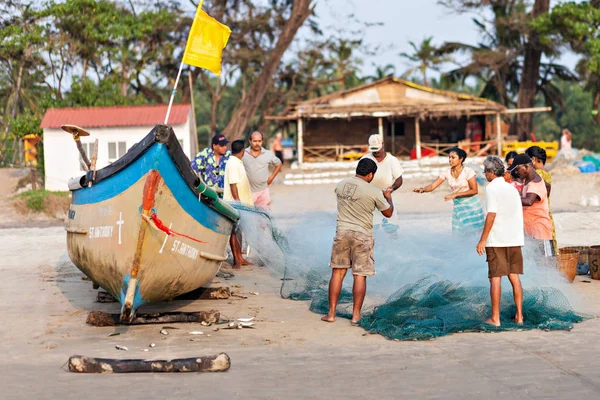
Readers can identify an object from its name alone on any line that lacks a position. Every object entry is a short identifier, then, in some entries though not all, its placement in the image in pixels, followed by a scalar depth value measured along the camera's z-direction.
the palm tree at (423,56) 46.38
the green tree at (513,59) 37.00
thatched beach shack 31.06
